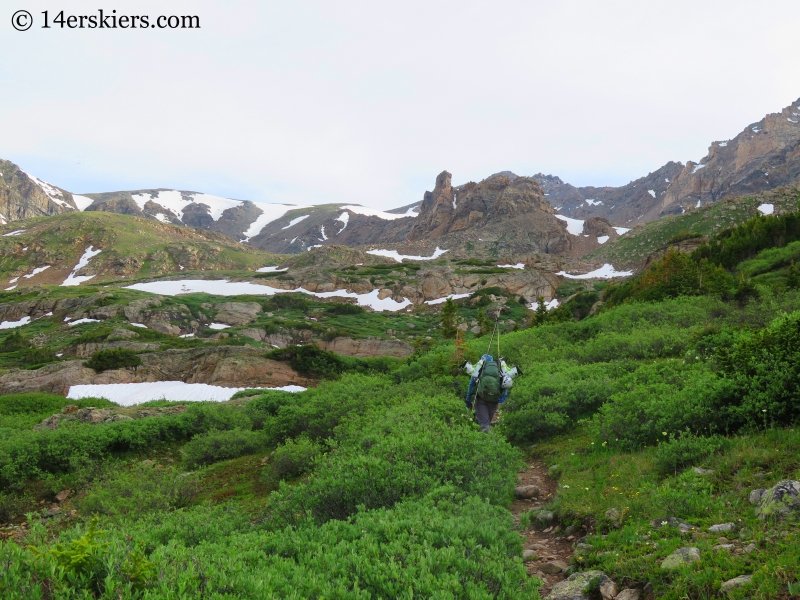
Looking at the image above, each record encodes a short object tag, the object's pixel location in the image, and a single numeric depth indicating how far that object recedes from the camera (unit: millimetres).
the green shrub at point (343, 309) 68675
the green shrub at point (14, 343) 47406
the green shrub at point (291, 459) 9289
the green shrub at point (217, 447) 12445
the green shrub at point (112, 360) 30078
